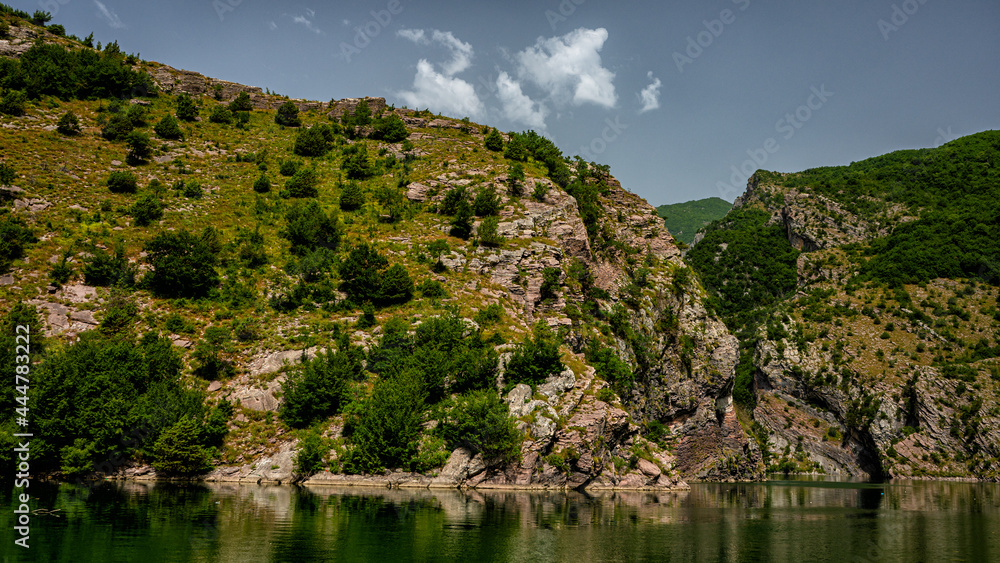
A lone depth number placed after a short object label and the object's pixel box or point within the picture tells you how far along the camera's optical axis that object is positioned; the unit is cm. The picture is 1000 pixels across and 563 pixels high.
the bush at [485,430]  4691
